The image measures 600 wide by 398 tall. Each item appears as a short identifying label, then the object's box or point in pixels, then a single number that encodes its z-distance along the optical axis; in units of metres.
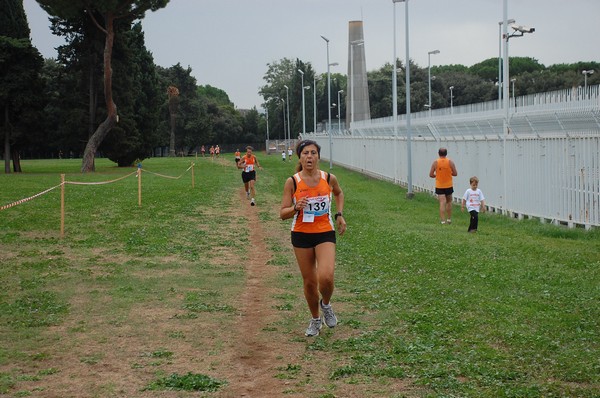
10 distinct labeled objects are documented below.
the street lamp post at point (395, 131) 40.59
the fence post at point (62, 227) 19.14
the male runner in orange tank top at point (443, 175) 19.98
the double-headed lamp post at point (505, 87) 23.64
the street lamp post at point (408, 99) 31.40
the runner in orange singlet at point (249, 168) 28.55
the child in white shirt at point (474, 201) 18.28
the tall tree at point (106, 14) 51.28
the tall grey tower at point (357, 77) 78.75
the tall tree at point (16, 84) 53.25
